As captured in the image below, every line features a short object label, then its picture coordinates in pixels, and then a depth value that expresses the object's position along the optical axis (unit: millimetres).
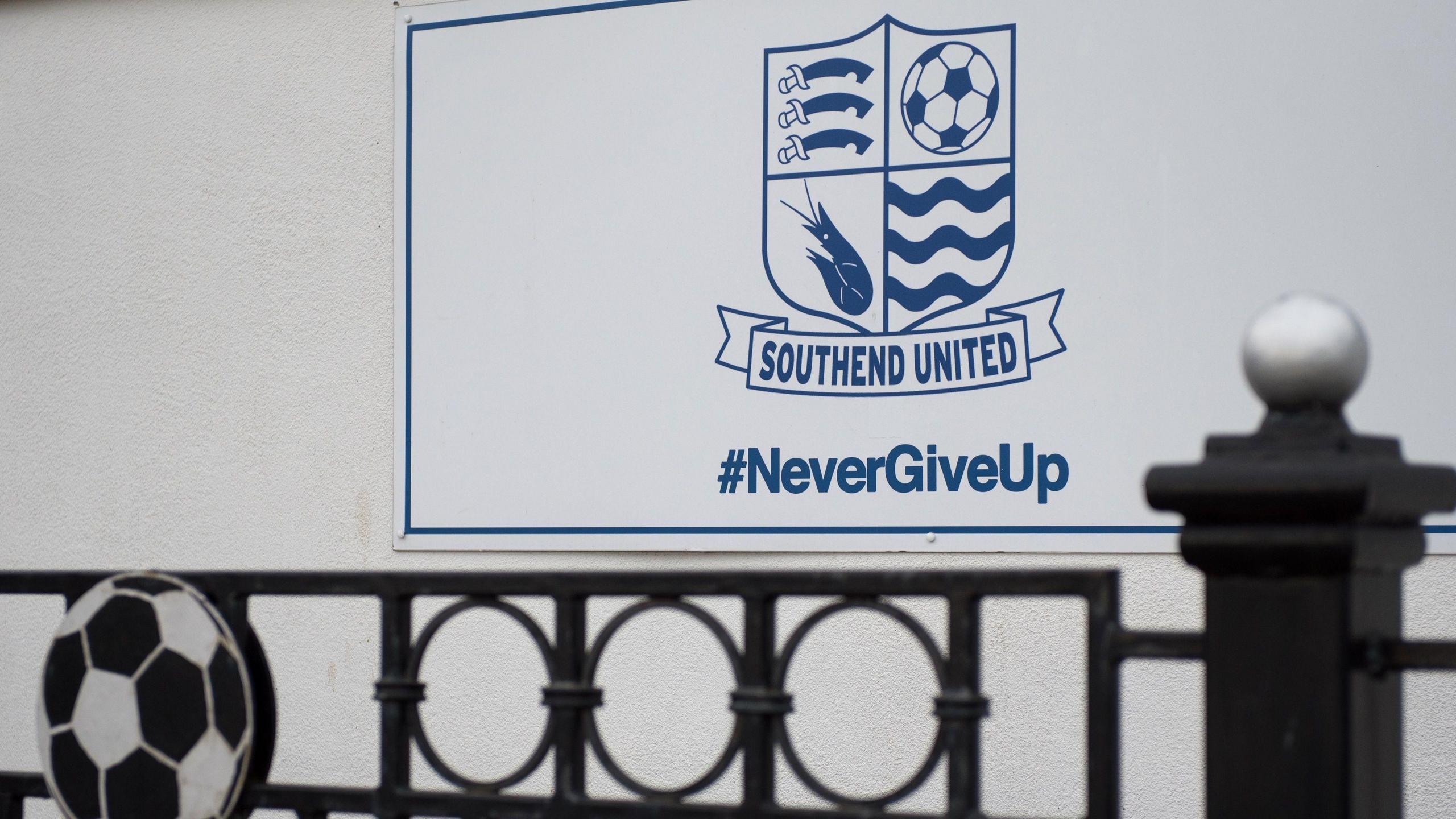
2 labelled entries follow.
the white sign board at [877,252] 3690
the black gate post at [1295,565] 2768
